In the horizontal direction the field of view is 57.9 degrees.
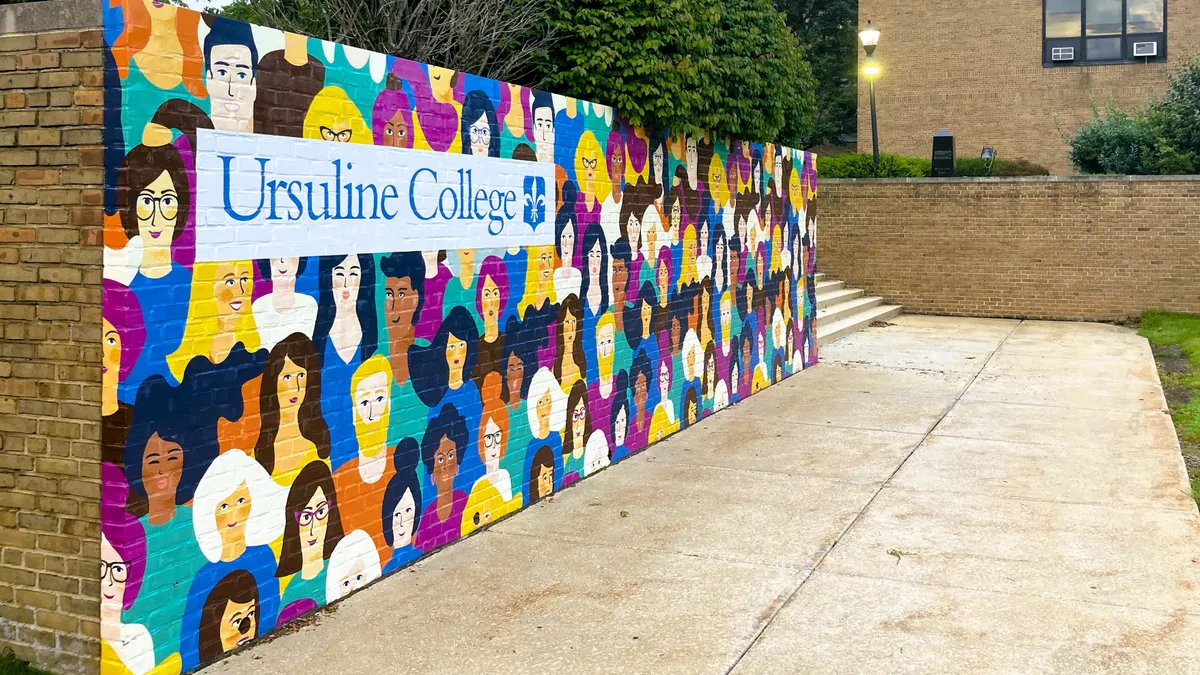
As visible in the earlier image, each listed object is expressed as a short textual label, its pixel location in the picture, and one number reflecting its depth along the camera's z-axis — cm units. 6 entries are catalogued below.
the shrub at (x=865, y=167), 2094
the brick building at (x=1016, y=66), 2667
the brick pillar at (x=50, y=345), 380
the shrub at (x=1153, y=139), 1908
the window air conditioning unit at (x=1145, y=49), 2644
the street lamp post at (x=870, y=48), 1900
